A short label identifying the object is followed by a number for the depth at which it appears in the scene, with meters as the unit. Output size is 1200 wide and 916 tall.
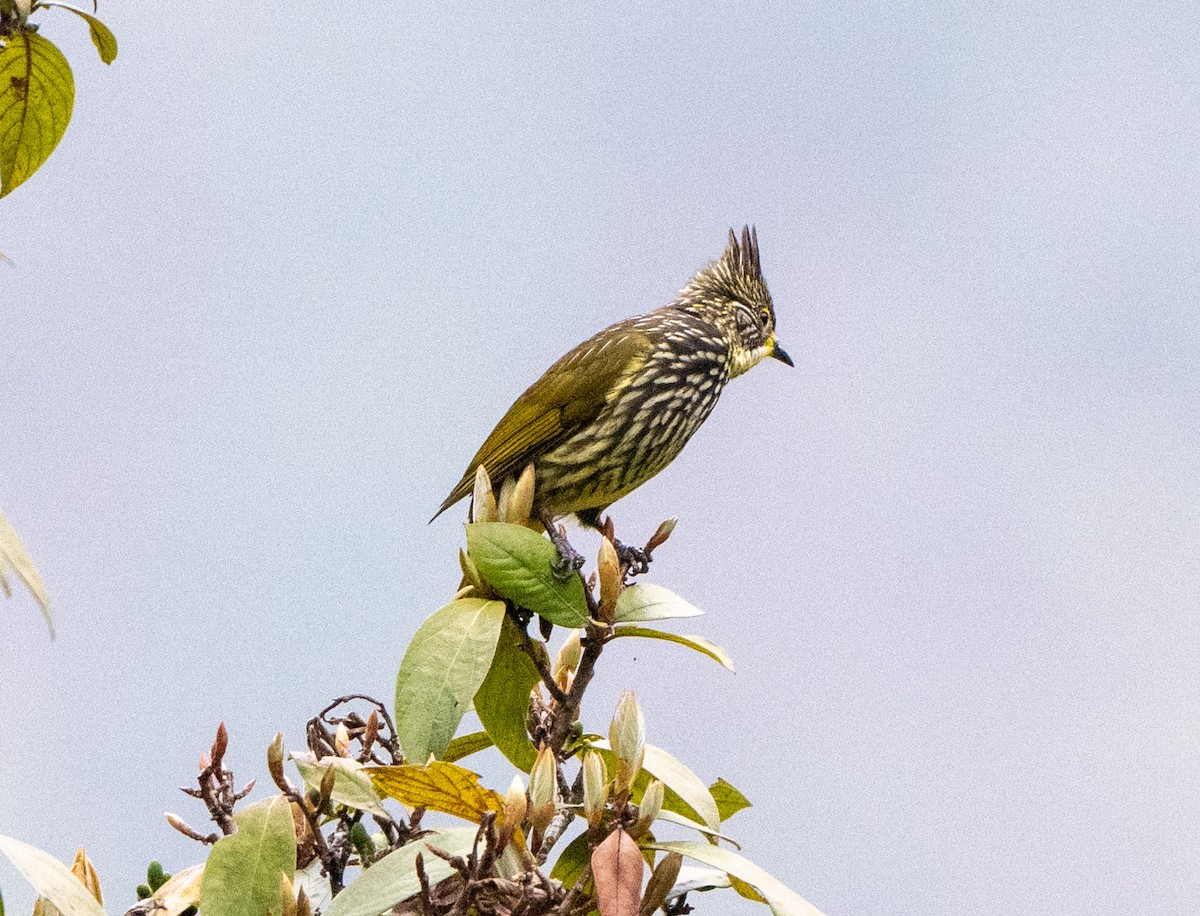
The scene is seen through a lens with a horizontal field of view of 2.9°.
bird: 9.56
